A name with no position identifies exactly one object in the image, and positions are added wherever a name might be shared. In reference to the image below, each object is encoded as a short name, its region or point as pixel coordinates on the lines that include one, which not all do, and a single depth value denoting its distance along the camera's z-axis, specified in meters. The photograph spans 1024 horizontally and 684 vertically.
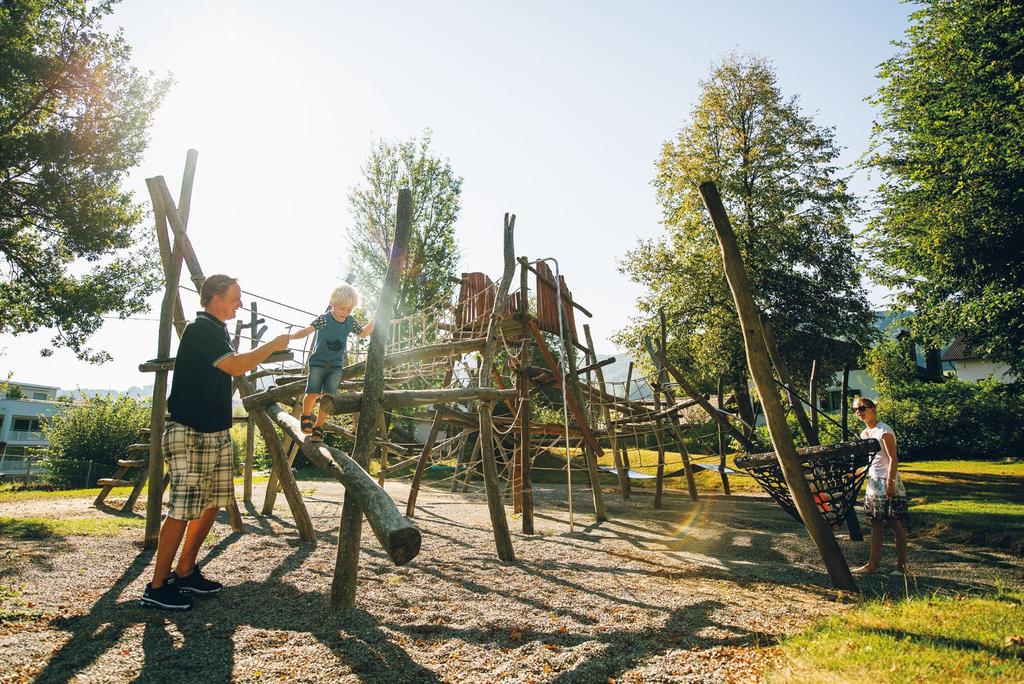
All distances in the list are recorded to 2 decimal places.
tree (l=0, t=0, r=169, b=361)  13.49
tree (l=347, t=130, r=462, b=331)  26.23
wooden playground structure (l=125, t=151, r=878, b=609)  4.28
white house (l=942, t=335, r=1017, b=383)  35.03
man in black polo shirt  4.13
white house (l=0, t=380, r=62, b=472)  42.84
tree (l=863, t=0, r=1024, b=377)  11.65
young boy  5.70
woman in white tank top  5.73
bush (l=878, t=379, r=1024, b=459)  19.50
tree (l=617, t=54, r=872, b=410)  19.81
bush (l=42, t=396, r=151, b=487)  18.03
